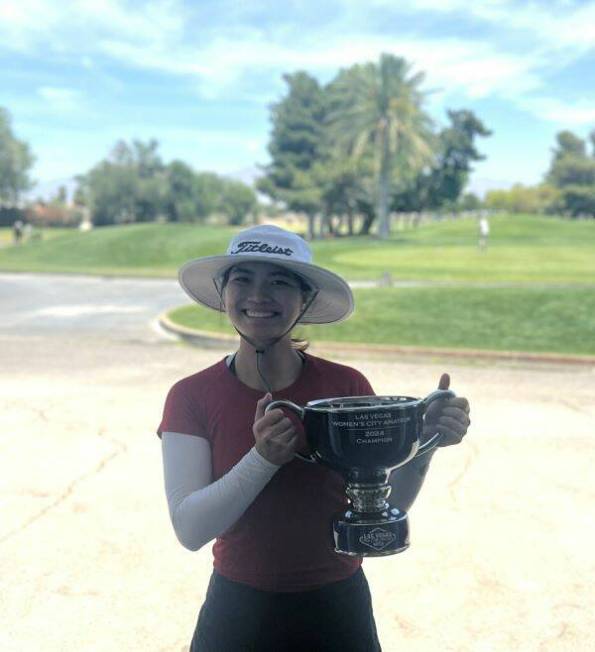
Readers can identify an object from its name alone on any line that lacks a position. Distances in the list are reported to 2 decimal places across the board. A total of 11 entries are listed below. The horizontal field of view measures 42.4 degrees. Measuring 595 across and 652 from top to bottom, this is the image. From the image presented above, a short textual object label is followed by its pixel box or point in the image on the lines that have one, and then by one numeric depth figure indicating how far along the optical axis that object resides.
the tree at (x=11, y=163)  80.06
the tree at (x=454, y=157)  77.62
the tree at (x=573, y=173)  92.81
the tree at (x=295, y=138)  71.94
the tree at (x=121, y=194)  83.94
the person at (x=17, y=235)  52.32
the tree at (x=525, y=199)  106.44
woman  1.81
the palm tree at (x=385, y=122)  56.59
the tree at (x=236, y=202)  114.12
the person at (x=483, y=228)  34.84
